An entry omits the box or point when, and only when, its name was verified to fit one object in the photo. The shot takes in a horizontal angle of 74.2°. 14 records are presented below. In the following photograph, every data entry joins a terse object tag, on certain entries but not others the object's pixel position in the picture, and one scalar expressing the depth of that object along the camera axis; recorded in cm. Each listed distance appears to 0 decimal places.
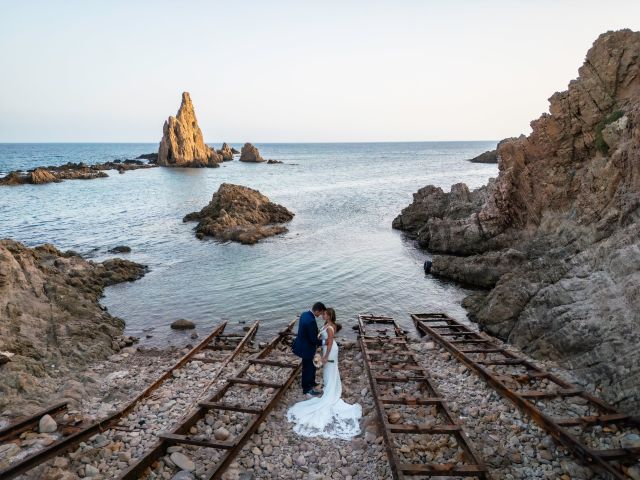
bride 874
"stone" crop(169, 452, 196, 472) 734
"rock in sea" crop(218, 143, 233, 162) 14642
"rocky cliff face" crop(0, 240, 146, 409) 1058
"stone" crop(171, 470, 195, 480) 704
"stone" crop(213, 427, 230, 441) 830
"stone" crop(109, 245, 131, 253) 2933
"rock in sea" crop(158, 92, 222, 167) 11169
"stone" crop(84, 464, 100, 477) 717
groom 1027
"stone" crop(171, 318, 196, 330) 1625
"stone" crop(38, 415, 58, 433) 834
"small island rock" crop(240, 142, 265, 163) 13925
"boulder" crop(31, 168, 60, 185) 7338
